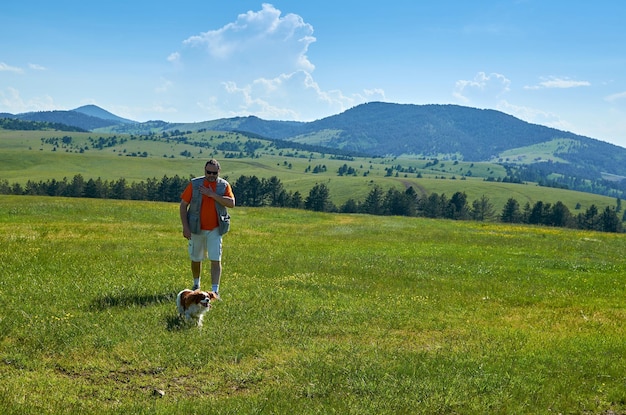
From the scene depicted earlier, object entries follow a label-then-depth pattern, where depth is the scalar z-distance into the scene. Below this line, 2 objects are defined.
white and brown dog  11.58
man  13.83
